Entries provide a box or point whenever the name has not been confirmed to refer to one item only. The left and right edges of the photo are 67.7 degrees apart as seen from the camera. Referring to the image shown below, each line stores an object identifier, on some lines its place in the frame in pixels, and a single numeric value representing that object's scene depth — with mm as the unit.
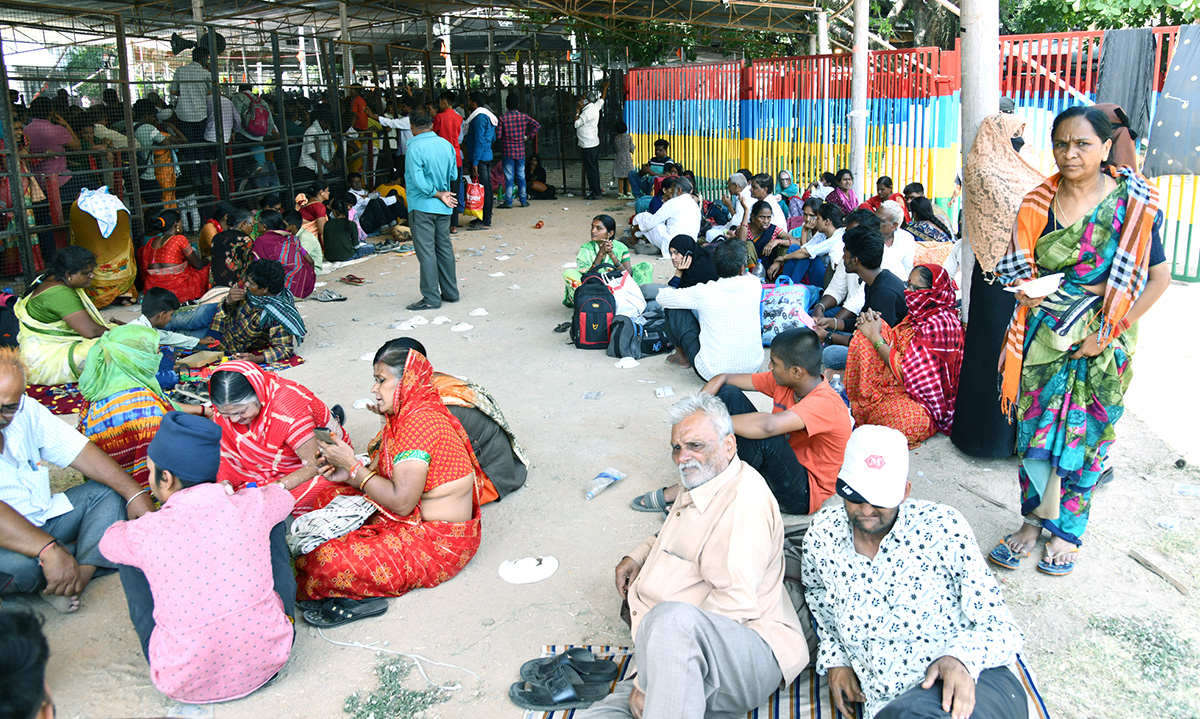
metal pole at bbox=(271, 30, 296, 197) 11336
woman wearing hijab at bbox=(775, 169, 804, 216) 9734
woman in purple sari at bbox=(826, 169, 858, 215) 8797
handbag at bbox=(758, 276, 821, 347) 6598
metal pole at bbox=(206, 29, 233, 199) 9867
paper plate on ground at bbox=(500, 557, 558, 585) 3785
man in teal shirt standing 7969
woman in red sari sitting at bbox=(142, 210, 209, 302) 8203
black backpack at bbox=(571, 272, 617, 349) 6828
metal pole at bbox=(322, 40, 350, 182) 12539
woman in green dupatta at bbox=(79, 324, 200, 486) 4375
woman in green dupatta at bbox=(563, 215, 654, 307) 7281
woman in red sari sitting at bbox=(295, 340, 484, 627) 3523
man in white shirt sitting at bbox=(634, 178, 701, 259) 9484
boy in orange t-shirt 3926
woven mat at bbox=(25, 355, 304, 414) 5891
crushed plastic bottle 4522
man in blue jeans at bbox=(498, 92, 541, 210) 13930
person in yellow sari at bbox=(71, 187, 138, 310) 8023
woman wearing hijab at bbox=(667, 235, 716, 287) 6684
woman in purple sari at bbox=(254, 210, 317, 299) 7980
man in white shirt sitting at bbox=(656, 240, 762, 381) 5879
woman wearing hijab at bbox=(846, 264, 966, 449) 4902
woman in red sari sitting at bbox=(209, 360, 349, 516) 3789
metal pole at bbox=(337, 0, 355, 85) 14744
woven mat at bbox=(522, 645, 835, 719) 2852
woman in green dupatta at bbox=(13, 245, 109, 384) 5852
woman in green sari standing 3232
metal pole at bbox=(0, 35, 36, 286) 7645
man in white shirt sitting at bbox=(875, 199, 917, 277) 6723
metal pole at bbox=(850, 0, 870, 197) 9711
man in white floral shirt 2455
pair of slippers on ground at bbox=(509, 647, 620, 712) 2967
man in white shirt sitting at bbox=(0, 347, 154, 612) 3516
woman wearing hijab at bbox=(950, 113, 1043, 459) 4148
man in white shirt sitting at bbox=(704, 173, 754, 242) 9185
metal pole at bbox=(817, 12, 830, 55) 13359
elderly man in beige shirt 2512
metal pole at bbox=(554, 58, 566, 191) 16328
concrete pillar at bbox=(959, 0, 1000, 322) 4664
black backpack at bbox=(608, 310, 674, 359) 6707
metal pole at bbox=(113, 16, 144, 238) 8625
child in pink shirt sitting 2908
